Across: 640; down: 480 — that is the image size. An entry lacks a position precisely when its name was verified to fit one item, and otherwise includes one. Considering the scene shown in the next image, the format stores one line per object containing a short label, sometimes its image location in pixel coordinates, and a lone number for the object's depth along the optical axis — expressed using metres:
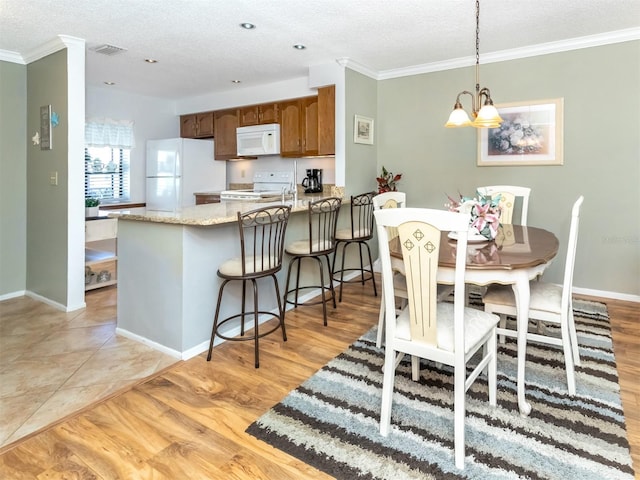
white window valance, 5.29
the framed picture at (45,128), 3.66
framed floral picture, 3.85
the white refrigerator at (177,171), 5.62
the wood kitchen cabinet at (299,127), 4.79
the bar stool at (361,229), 3.76
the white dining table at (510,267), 1.90
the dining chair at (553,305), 2.15
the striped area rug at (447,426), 1.64
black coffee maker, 5.10
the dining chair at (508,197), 3.46
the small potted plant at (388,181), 4.58
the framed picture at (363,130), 4.48
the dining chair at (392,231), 2.55
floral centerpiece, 2.38
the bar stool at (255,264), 2.49
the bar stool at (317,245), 3.16
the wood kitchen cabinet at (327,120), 4.38
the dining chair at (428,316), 1.60
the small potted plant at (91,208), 4.13
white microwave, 5.18
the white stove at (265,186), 5.35
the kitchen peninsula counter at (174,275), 2.62
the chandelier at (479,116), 2.57
